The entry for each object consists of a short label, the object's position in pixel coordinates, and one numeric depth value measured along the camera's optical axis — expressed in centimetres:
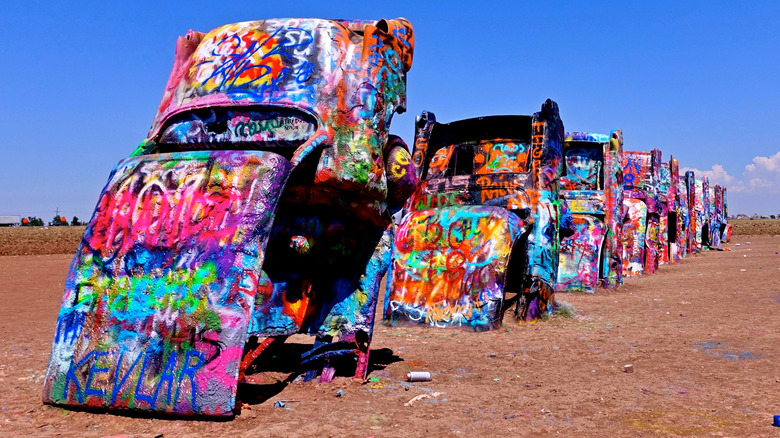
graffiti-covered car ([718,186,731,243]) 3638
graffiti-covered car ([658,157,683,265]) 2038
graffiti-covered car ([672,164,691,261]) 2263
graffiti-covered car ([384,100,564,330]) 841
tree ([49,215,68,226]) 7712
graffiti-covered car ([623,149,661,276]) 1709
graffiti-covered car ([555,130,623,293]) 1288
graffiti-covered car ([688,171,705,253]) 2772
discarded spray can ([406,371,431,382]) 536
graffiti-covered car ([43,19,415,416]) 393
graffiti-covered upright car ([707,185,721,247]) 3221
